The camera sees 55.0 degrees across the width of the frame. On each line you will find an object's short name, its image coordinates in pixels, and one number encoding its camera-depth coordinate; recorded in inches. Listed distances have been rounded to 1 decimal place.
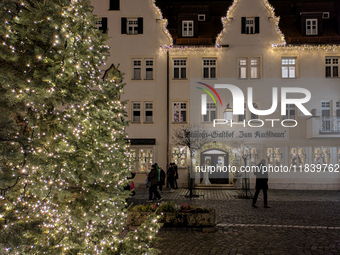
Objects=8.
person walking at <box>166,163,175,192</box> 761.0
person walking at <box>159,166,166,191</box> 694.5
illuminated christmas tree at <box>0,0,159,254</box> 131.2
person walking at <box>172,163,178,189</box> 781.9
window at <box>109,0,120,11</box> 874.3
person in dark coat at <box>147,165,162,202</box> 553.3
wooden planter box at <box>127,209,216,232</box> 333.4
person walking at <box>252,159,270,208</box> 491.8
